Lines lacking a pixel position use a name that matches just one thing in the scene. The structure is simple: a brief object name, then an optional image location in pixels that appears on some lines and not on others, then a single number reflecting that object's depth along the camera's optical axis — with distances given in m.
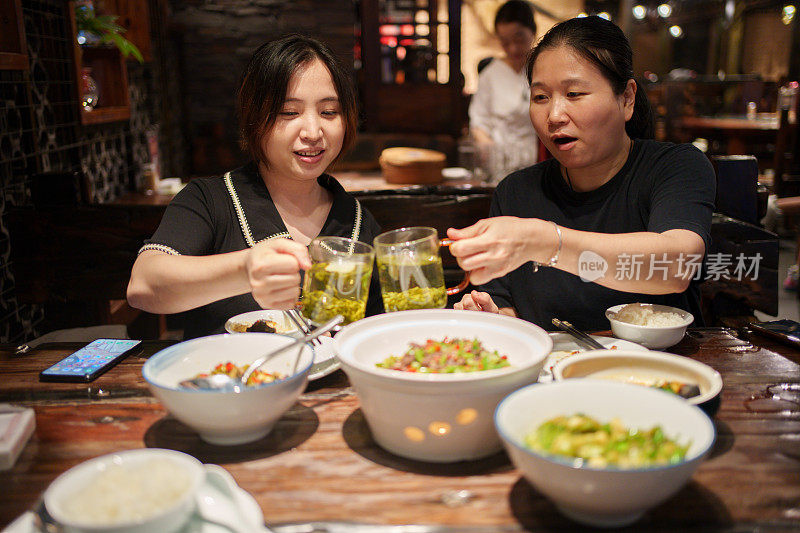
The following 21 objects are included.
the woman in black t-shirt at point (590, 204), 1.48
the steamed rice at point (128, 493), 0.80
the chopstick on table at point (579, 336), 1.48
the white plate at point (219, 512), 0.85
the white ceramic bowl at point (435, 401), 0.97
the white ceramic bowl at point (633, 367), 1.20
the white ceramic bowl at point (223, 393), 1.02
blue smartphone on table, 1.40
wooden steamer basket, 3.72
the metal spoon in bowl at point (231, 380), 1.12
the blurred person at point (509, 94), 4.48
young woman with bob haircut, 1.55
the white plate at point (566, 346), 1.42
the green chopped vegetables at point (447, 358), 1.07
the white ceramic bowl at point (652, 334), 1.49
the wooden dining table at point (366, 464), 0.91
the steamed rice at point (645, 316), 1.56
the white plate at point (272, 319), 1.61
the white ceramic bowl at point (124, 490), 0.78
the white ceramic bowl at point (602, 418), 0.80
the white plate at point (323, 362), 1.37
